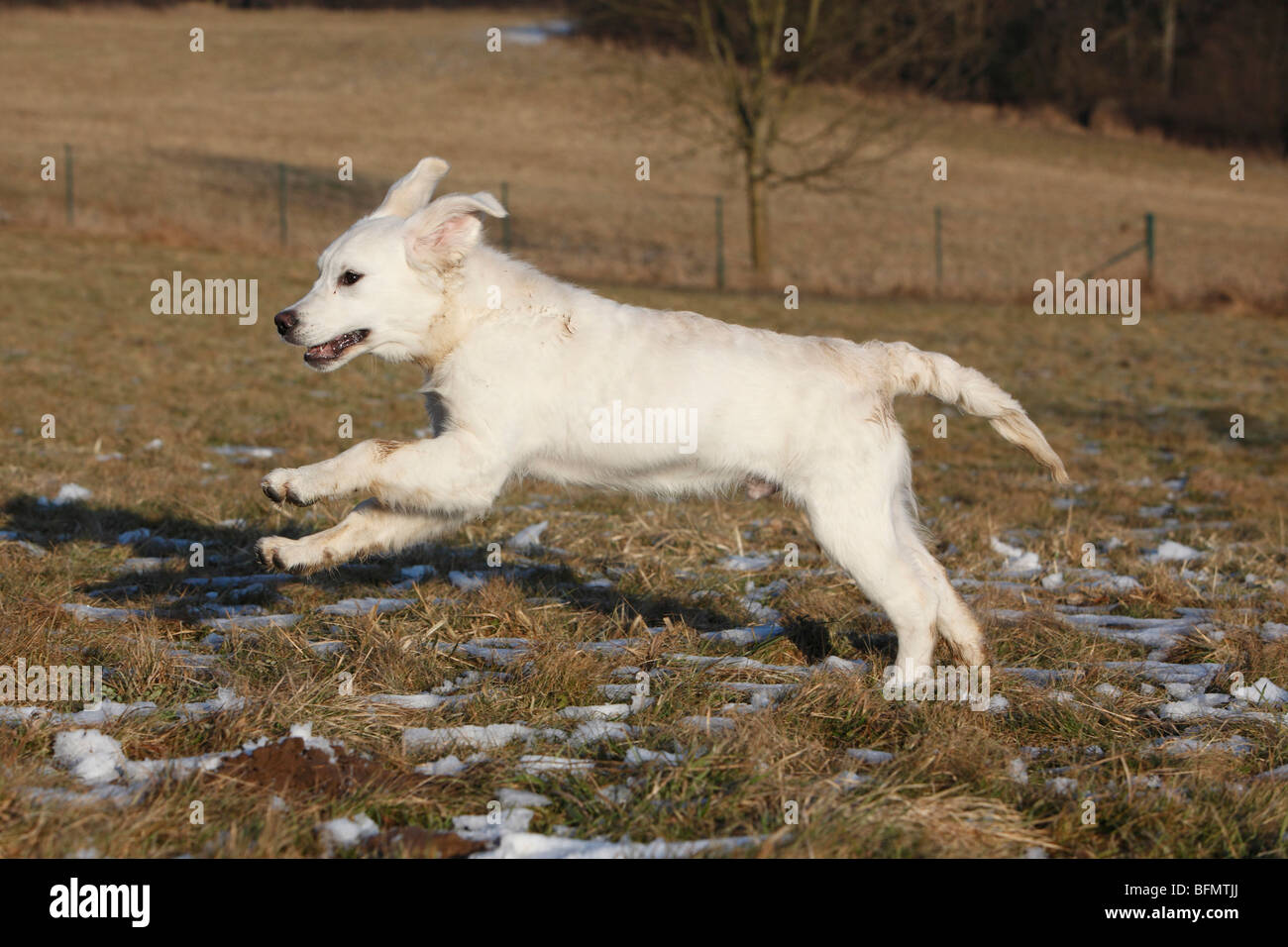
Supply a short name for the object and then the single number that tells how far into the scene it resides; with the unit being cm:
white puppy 411
